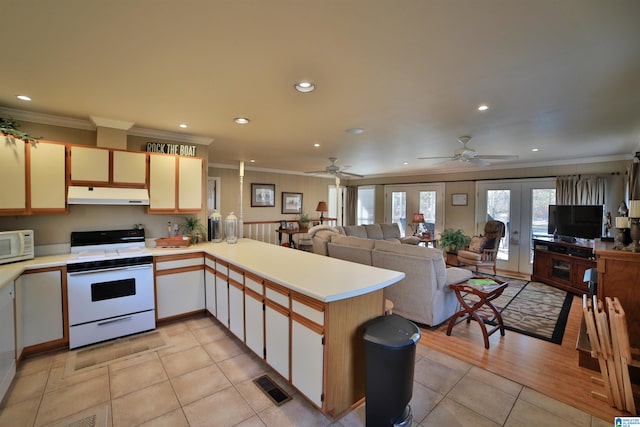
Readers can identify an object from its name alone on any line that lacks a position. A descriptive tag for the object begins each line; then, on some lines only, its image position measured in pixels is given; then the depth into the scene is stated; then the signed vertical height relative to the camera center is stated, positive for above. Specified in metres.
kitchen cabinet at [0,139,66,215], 2.74 +0.28
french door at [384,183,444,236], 7.86 +0.07
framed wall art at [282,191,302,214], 8.65 +0.11
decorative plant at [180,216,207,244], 4.02 -0.35
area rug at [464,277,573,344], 3.45 -1.51
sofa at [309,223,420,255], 4.86 -0.63
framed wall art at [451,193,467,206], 7.24 +0.24
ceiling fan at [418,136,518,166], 3.99 +0.80
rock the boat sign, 3.65 +0.77
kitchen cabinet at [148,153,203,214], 3.56 +0.29
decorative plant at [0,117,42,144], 2.72 +0.72
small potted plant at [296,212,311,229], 8.41 -0.46
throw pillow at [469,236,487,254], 5.97 -0.79
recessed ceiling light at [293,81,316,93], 2.26 +1.01
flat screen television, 4.86 -0.22
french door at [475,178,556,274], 6.01 -0.08
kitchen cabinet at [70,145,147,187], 3.08 +0.44
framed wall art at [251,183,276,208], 8.00 +0.32
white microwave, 2.65 -0.42
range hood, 3.04 +0.10
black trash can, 1.72 -1.07
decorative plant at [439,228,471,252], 6.38 -0.77
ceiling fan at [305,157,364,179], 5.86 +0.80
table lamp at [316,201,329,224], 8.71 -0.02
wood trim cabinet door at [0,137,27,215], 2.72 +0.27
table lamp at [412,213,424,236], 7.66 -0.30
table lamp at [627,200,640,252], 2.43 -0.13
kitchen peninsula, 1.88 -0.83
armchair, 5.90 -0.90
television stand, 4.69 -1.00
